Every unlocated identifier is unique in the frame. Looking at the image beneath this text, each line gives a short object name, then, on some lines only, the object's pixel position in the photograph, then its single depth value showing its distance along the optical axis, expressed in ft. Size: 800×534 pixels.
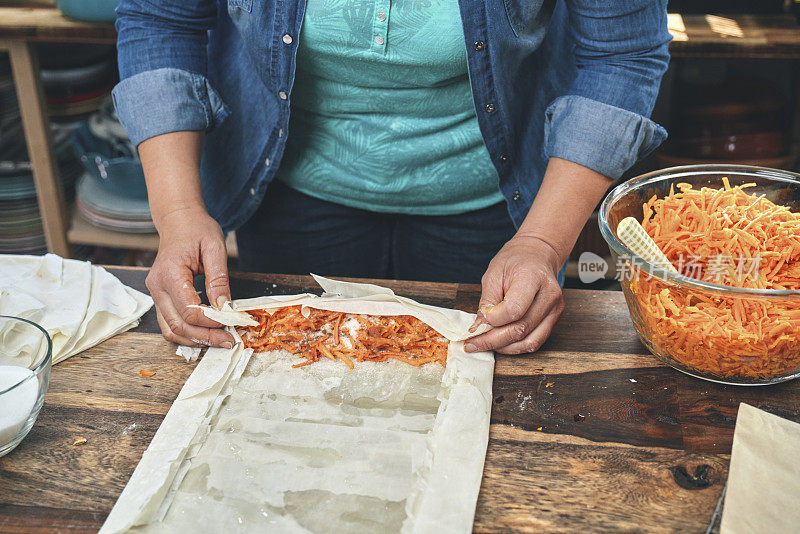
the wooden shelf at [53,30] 6.80
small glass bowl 2.82
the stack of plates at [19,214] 8.11
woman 3.82
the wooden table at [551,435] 2.65
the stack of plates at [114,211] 7.91
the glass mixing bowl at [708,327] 3.00
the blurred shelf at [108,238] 8.09
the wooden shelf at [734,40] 6.58
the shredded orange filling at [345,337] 3.53
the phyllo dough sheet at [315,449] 2.62
